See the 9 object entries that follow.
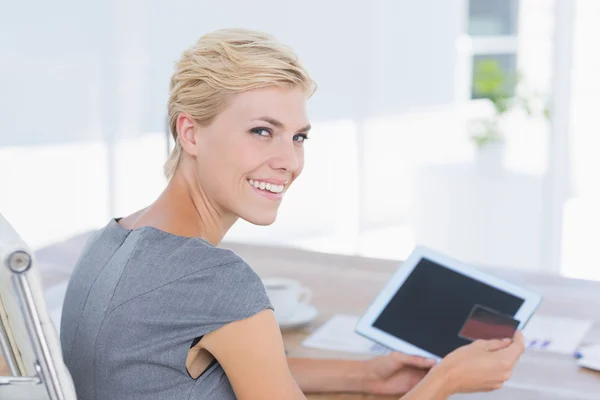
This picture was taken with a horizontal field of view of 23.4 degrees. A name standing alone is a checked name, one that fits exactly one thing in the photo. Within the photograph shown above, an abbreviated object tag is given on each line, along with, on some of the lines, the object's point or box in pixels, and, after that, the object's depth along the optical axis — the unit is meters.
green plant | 5.04
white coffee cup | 2.51
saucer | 2.50
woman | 2.00
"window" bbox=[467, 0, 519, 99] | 5.34
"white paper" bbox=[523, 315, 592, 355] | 2.39
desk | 2.24
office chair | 1.70
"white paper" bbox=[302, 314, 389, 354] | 2.43
